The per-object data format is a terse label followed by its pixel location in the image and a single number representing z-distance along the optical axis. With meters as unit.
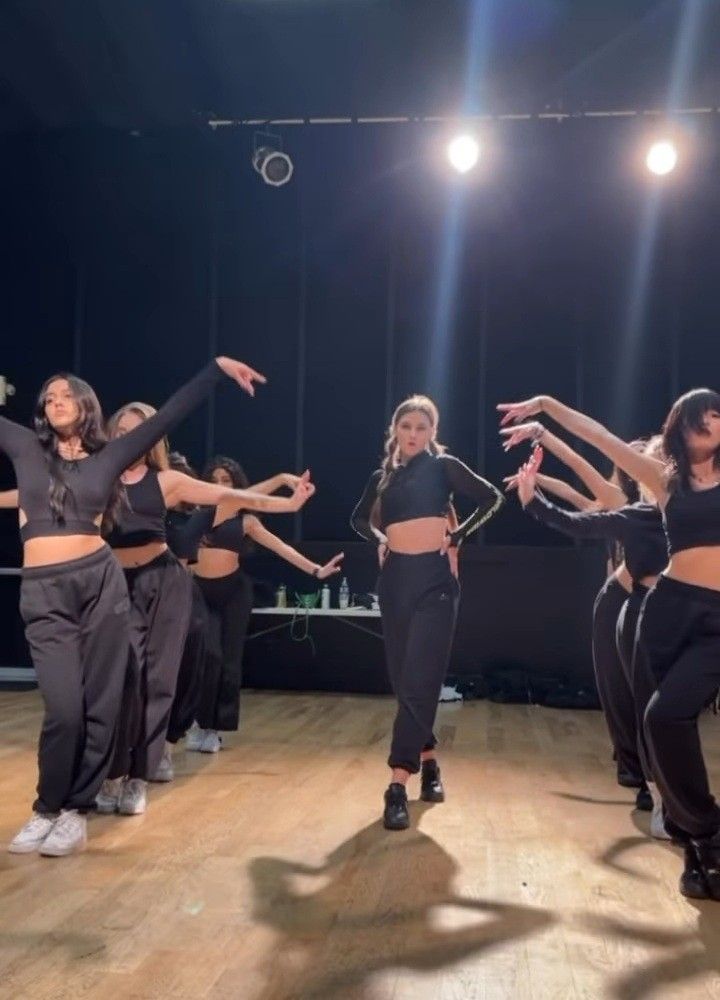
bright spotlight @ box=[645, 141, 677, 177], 7.31
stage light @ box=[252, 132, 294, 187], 7.74
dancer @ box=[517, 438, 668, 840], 3.51
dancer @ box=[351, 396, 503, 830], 3.61
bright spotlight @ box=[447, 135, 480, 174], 7.39
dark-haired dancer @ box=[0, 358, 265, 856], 2.95
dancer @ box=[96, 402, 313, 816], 3.65
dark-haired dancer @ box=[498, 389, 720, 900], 2.61
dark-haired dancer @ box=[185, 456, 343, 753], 5.06
